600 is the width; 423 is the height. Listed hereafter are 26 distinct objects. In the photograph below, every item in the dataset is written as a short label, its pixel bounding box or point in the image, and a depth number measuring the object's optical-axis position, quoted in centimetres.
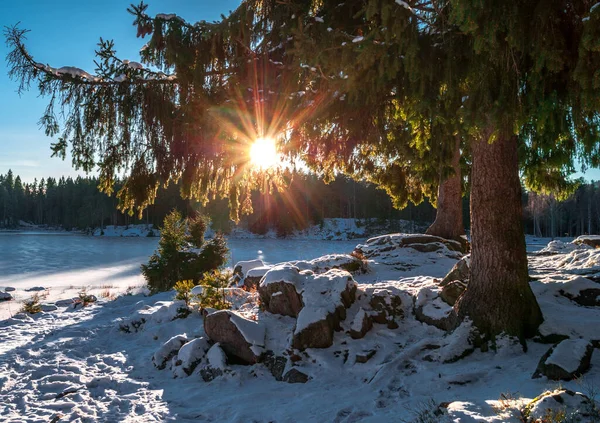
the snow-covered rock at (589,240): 1191
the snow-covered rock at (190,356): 539
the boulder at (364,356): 504
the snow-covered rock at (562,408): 262
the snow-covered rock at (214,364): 518
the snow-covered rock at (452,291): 602
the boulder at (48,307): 970
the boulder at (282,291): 638
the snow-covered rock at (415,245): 1123
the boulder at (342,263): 887
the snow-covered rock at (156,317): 762
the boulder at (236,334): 544
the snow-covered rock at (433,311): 535
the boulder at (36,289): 1413
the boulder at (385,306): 607
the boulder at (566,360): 354
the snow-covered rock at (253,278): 853
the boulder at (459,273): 679
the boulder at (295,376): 486
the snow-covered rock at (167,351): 577
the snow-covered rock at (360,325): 556
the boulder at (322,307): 539
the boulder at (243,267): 1068
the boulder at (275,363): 509
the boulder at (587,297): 558
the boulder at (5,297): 1198
